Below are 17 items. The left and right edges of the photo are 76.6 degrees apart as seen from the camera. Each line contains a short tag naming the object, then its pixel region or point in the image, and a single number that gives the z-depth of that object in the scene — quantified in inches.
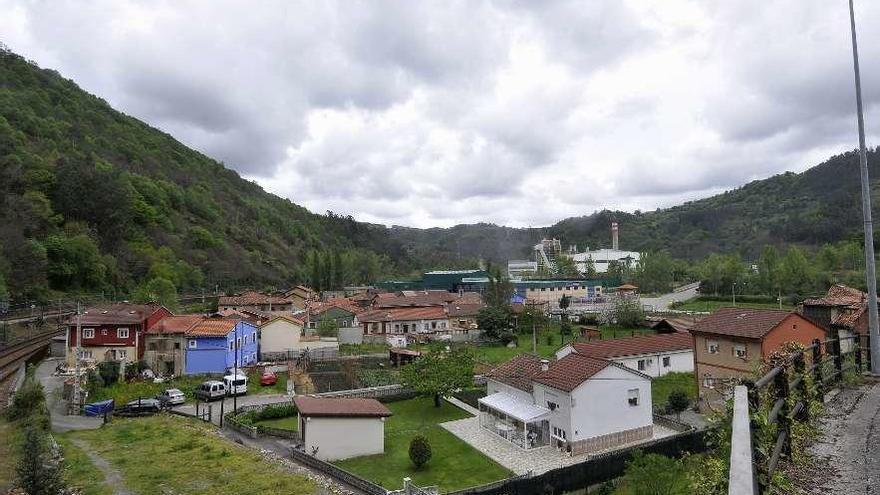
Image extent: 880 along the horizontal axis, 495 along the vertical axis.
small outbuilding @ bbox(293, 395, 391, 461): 881.5
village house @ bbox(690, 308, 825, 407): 905.5
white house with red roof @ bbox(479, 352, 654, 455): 882.4
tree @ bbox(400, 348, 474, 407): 1125.7
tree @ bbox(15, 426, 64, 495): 572.7
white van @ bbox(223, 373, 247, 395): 1195.3
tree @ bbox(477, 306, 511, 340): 1823.3
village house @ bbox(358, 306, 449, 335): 1893.5
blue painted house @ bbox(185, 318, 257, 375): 1339.8
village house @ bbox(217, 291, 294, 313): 2075.5
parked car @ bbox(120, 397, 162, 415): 1057.5
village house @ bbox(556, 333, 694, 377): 1210.0
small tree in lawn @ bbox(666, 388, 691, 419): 1011.9
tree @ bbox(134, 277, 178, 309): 1841.8
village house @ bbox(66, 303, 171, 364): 1314.0
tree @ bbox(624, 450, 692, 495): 581.6
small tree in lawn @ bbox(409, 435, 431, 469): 812.6
